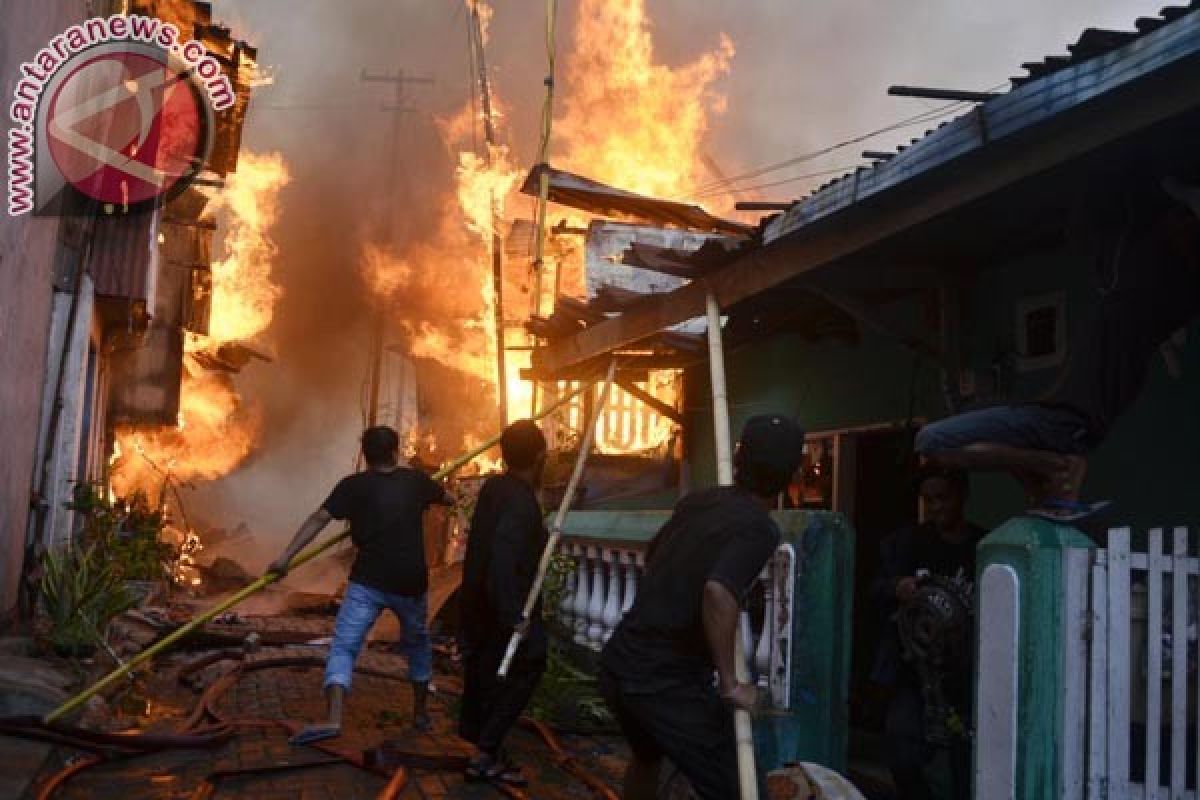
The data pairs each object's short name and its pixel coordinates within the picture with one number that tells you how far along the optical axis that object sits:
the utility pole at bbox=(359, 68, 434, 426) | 33.64
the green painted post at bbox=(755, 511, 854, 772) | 5.14
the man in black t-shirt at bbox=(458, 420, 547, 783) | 5.78
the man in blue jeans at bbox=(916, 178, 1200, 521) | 4.32
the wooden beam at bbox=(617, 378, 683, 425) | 12.26
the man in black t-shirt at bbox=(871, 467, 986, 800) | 4.82
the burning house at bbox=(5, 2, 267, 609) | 10.70
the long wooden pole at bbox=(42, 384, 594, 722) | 5.89
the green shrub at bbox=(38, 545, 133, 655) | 7.62
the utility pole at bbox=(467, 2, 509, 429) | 19.52
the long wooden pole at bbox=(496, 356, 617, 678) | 5.74
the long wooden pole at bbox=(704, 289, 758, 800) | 3.50
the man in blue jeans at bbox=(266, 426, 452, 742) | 6.64
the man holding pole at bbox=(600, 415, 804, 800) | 3.71
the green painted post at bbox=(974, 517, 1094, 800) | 4.02
